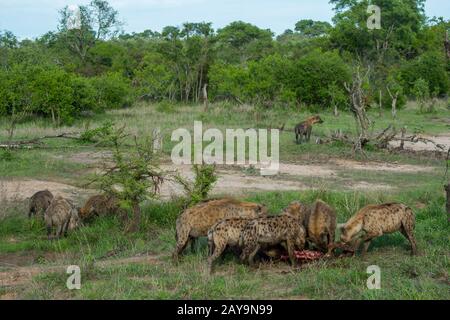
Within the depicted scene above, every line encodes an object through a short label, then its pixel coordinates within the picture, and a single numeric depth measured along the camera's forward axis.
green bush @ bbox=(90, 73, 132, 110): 27.97
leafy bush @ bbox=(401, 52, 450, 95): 35.53
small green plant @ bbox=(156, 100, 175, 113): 28.36
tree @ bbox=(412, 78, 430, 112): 31.80
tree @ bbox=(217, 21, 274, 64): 41.81
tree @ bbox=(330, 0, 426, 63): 42.31
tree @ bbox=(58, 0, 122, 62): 44.53
